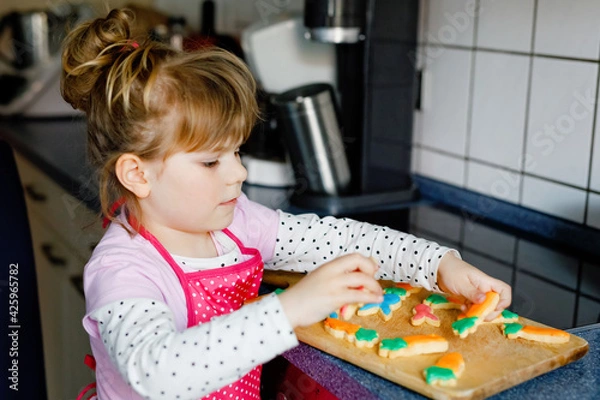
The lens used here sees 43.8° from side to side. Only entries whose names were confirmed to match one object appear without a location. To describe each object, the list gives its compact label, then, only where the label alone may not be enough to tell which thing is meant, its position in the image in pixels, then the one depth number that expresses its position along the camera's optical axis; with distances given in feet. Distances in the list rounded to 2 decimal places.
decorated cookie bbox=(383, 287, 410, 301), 3.08
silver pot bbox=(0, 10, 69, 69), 7.57
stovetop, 3.42
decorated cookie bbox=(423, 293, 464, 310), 2.96
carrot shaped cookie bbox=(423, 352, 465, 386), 2.35
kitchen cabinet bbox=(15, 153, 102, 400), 5.57
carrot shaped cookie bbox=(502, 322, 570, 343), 2.67
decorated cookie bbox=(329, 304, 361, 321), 2.86
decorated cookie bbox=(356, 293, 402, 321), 2.88
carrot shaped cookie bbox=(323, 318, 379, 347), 2.64
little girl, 2.31
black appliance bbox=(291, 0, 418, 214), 4.69
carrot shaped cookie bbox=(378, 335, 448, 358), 2.54
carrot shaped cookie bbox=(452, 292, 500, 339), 2.67
